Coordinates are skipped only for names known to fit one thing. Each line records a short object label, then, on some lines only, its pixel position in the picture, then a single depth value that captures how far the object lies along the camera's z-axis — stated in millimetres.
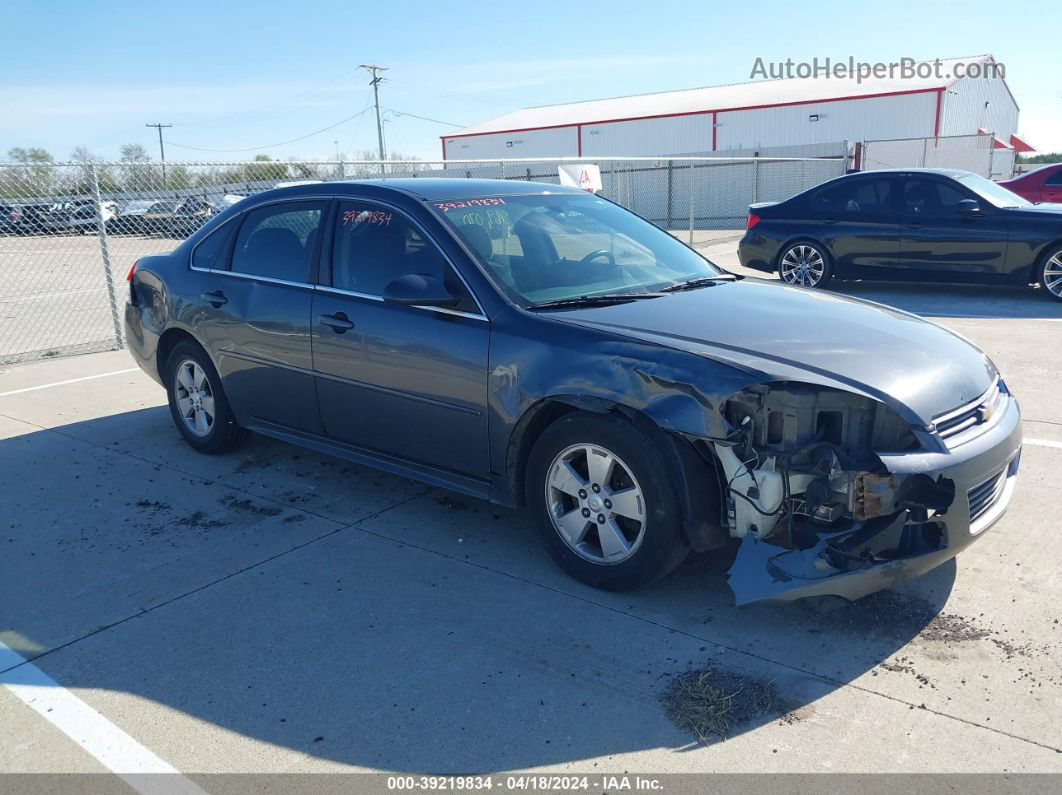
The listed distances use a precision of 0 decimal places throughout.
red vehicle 16562
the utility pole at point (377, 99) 66875
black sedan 10180
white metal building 34562
